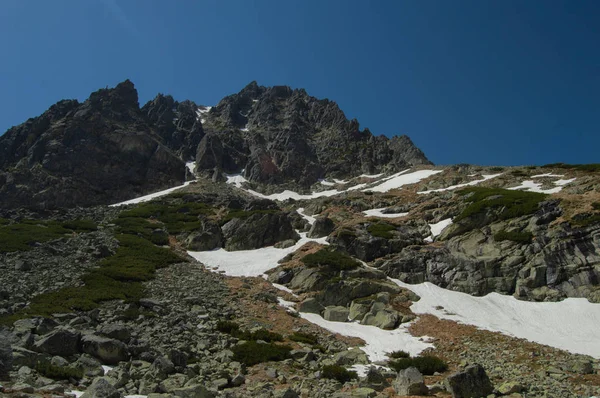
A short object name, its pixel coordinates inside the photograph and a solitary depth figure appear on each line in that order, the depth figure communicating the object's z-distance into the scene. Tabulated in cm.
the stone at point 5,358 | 1164
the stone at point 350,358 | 1780
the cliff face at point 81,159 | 7976
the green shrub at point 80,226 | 5062
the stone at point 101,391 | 1062
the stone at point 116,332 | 1670
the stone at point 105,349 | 1499
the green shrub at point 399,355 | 1992
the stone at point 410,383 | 1399
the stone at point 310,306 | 2922
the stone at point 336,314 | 2789
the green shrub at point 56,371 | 1245
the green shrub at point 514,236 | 3400
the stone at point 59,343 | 1444
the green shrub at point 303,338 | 2123
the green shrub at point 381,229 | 4275
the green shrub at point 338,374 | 1530
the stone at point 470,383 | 1376
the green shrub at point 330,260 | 3606
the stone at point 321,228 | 4931
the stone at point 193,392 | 1188
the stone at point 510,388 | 1394
